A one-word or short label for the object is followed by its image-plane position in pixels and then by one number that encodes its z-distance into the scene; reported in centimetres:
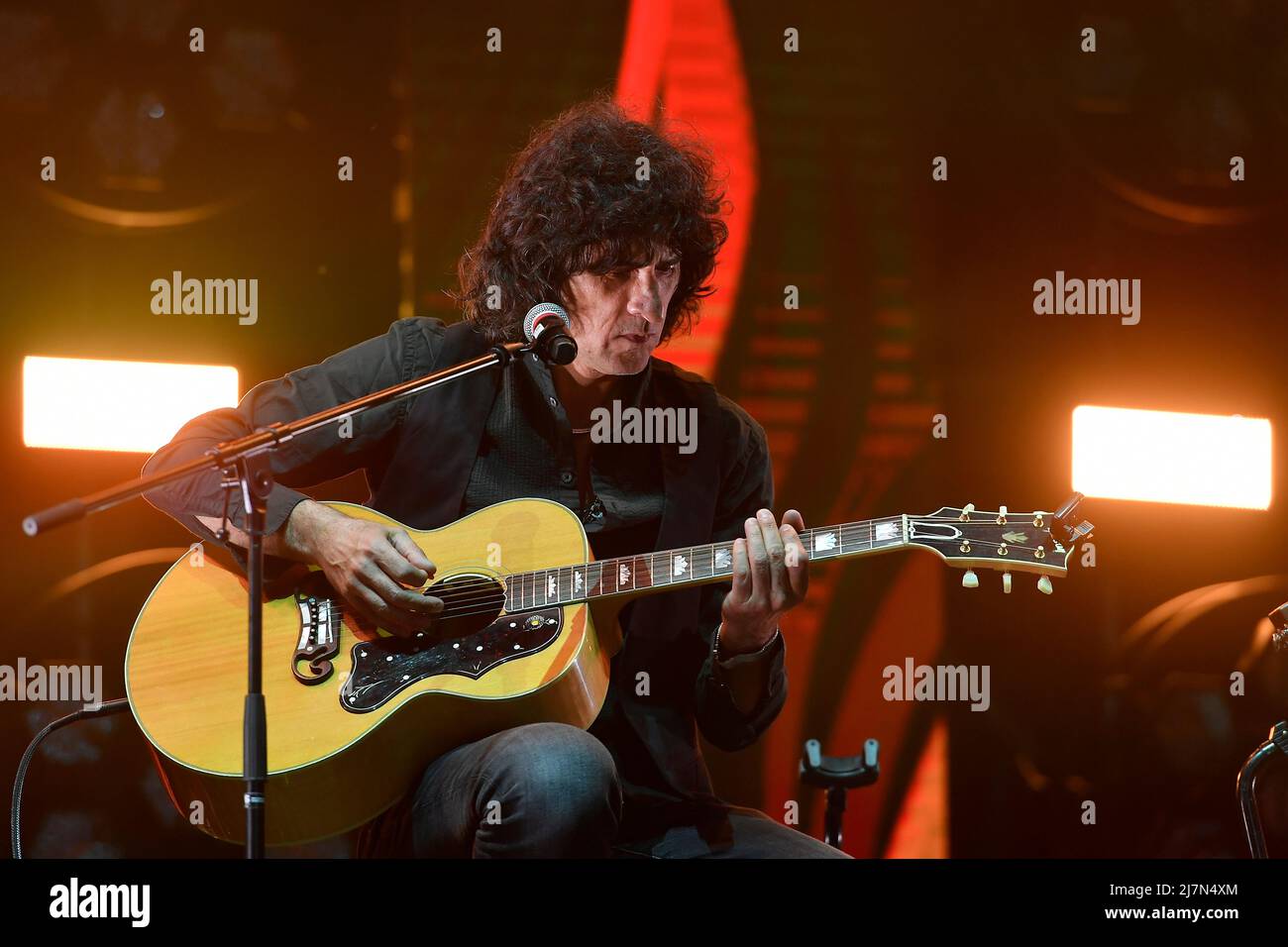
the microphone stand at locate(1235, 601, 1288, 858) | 584
